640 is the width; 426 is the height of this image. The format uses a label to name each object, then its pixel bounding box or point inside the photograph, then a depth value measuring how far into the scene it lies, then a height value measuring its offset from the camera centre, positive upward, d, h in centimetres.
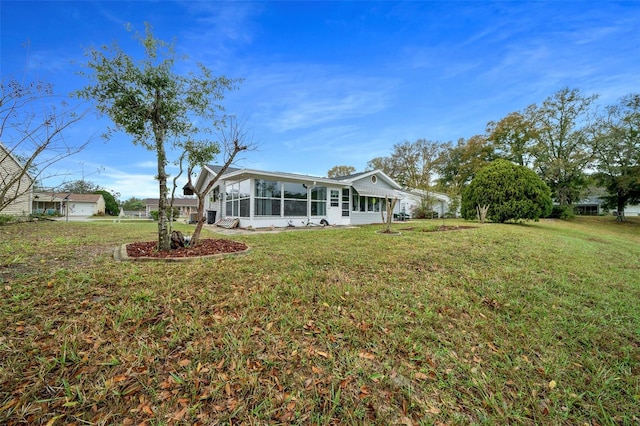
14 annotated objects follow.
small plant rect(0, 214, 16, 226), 1173 -43
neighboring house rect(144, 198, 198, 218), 4388 +135
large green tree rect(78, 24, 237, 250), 493 +255
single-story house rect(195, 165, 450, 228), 1227 +80
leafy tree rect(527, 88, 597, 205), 2245 +675
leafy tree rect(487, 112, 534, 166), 2544 +810
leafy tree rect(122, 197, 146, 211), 5009 +143
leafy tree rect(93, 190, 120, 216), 4331 +101
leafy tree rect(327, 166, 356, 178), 3912 +660
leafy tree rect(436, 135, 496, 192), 2841 +637
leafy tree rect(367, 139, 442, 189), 3225 +677
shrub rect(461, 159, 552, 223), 1352 +99
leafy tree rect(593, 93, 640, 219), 1956 +530
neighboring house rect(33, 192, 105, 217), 3706 +91
